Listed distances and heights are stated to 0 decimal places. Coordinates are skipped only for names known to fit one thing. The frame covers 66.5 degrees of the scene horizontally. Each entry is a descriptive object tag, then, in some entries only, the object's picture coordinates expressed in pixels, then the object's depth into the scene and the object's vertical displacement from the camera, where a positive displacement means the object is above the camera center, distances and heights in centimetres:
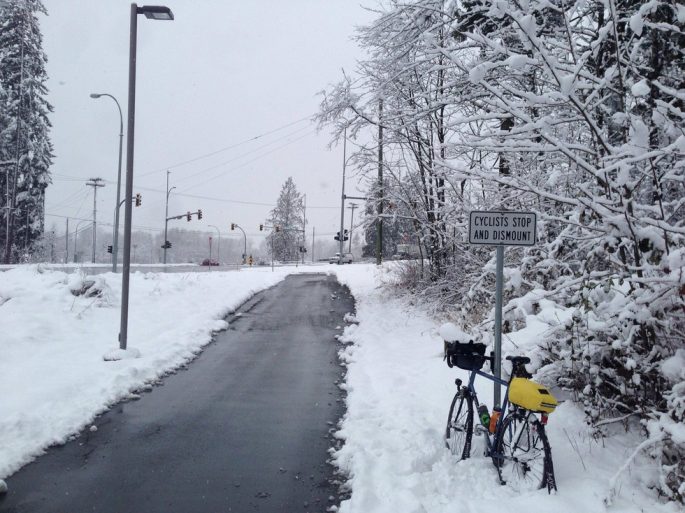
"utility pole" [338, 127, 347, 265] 4151 +459
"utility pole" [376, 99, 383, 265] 1455 +317
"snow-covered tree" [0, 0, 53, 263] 3459 +867
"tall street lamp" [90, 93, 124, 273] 2333 +521
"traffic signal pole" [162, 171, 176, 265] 5507 +685
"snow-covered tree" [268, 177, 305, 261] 8375 +725
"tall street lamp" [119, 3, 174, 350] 931 +240
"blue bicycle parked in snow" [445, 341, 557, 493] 390 -134
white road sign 510 +40
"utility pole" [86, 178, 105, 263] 5943 +837
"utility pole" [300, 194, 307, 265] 8369 +710
